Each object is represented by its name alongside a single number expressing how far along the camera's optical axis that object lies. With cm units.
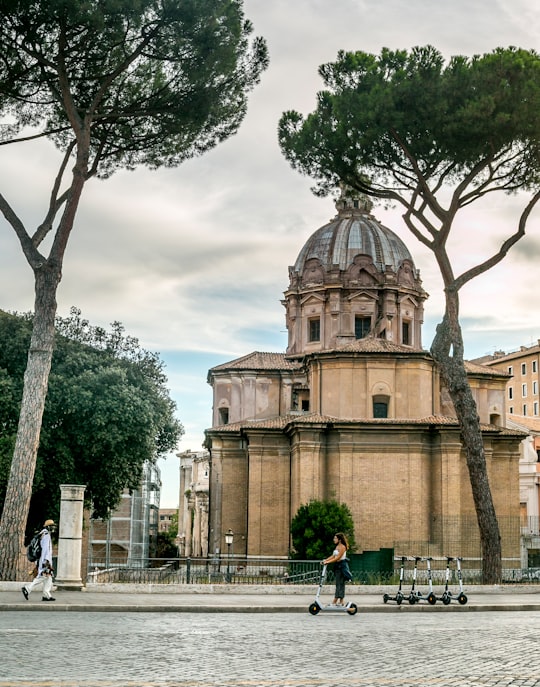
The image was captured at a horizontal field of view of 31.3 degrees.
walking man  1616
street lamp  3963
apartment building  7838
